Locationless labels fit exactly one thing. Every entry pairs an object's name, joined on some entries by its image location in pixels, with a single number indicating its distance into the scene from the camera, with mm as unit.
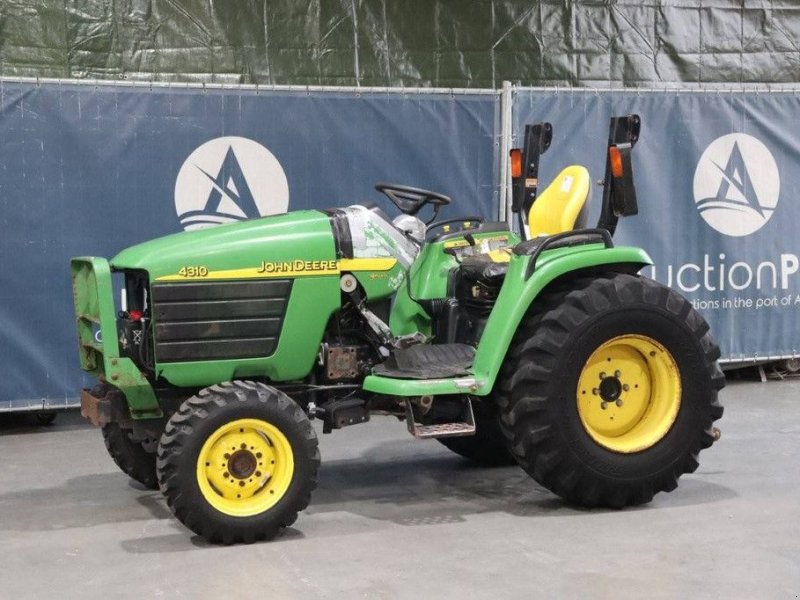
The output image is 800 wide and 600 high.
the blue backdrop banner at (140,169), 8273
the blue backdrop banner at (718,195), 9398
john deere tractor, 5840
